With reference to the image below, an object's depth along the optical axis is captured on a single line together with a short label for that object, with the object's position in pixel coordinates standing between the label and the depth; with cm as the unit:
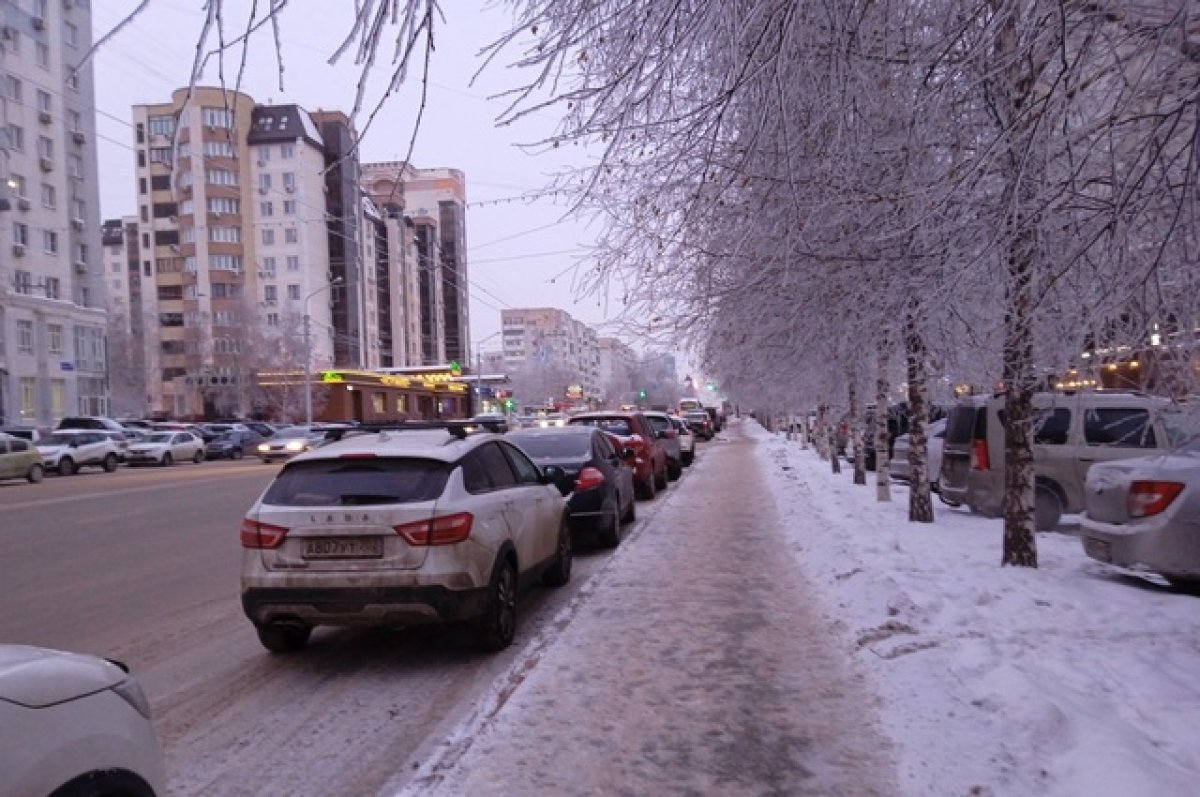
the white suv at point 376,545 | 614
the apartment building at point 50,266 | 4916
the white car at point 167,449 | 3950
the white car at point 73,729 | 238
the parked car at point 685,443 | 2855
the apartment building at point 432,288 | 10619
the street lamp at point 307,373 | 5855
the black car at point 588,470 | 1112
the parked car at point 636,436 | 1697
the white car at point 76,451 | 3447
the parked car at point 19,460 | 2850
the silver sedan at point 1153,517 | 732
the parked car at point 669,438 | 2234
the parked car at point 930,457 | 1570
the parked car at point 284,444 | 3781
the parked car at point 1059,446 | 1124
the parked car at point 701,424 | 5589
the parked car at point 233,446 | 4528
